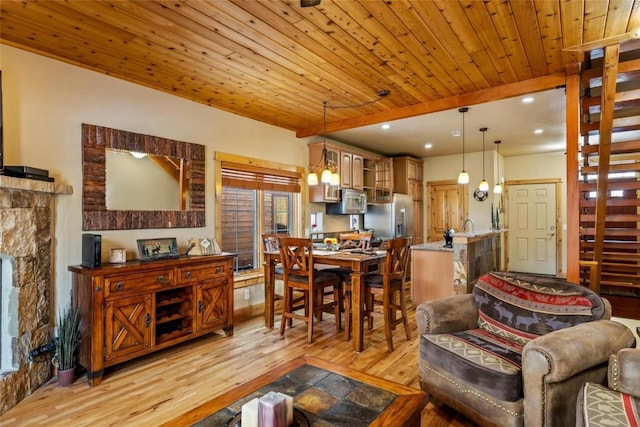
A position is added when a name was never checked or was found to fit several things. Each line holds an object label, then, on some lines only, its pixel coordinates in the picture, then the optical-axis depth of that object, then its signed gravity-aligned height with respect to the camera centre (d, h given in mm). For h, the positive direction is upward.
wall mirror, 3062 +367
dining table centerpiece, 4062 -339
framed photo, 3246 -300
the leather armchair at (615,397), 1403 -810
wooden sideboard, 2635 -761
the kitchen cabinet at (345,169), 5328 +840
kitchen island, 4098 -634
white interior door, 7102 -246
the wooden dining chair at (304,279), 3400 -643
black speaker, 2752 -257
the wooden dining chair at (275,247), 3934 -347
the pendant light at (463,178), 5038 +565
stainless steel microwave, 5661 +214
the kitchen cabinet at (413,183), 6910 +687
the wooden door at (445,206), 7051 +222
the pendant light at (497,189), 6418 +524
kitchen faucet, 6645 -184
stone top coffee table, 1414 -824
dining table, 3201 -456
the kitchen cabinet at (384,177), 6723 +784
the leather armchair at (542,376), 1675 -855
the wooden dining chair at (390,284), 3203 -650
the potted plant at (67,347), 2613 -985
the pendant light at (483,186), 5570 +494
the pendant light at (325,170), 4012 +711
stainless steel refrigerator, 6270 -20
